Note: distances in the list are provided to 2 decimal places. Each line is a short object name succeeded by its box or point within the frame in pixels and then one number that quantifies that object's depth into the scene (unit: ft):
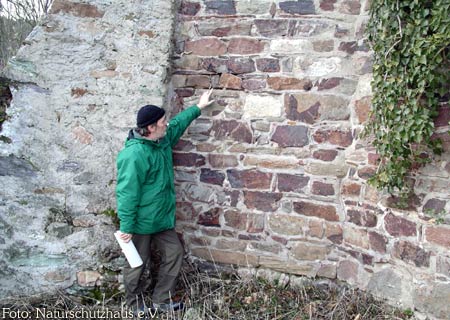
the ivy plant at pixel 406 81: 7.86
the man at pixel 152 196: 9.43
